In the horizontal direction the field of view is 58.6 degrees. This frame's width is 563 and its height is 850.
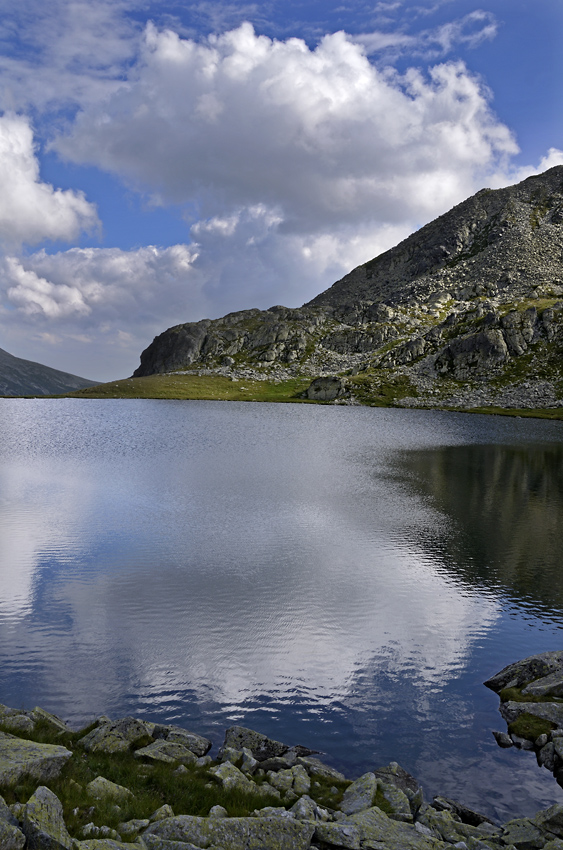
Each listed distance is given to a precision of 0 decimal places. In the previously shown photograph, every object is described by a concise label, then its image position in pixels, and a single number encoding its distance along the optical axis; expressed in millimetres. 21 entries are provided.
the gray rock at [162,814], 10266
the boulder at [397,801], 11633
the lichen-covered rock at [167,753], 13203
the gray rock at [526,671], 19047
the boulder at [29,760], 10281
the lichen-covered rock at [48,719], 14125
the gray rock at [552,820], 11555
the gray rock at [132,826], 9461
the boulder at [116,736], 13484
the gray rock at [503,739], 16000
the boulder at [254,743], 14470
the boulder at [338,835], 9836
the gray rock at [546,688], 18023
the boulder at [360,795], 11789
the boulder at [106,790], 10906
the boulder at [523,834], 11250
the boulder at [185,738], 14281
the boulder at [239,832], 9414
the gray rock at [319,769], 13391
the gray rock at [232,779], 12016
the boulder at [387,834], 10164
